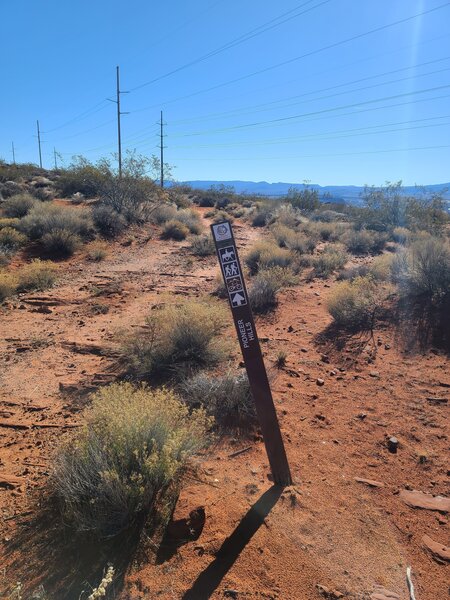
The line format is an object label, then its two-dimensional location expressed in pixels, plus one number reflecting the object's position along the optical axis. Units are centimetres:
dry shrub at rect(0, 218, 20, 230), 1438
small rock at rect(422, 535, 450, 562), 284
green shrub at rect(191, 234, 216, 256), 1483
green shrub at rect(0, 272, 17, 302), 889
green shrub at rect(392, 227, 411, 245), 1703
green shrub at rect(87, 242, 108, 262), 1308
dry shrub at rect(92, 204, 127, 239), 1623
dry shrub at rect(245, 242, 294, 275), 1210
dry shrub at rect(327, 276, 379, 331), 749
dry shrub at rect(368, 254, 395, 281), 1007
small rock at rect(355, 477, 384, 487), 354
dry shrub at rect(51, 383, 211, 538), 284
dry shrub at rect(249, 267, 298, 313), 877
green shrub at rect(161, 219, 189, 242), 1777
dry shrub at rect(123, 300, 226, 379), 559
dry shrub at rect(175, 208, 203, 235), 1928
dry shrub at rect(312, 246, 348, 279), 1165
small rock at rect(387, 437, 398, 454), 406
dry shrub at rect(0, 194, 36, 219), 1723
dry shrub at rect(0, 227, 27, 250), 1293
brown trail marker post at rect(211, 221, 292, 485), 293
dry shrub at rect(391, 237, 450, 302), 791
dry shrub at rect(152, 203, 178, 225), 2008
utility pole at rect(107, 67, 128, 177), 3501
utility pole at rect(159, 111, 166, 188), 5011
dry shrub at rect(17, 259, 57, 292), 977
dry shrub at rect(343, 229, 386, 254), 1638
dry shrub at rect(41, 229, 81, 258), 1315
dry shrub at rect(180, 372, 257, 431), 444
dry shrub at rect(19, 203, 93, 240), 1402
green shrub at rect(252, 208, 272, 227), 2385
